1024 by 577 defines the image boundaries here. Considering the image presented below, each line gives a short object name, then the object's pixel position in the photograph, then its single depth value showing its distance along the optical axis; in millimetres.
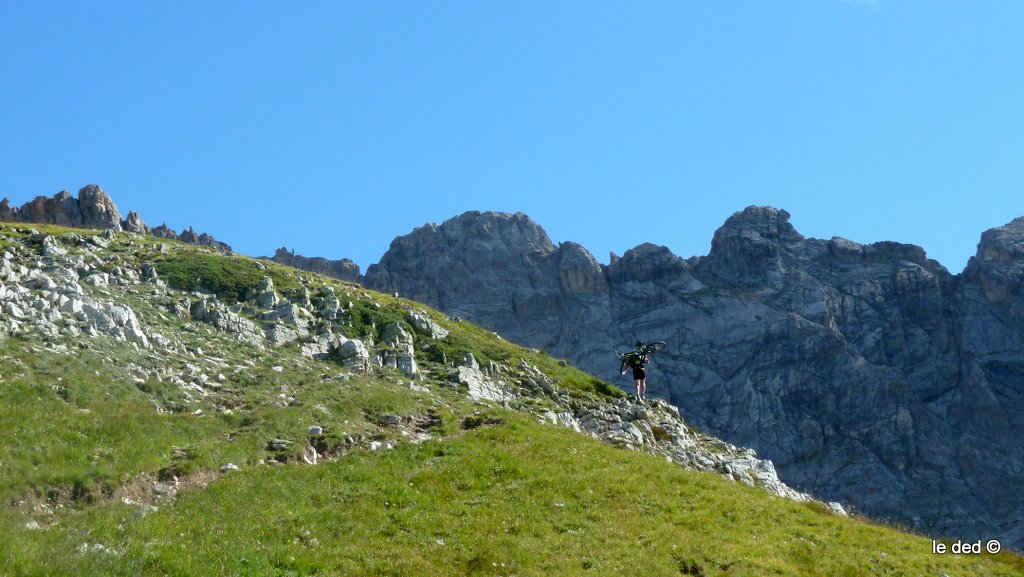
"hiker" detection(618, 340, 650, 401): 50906
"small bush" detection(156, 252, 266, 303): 50188
